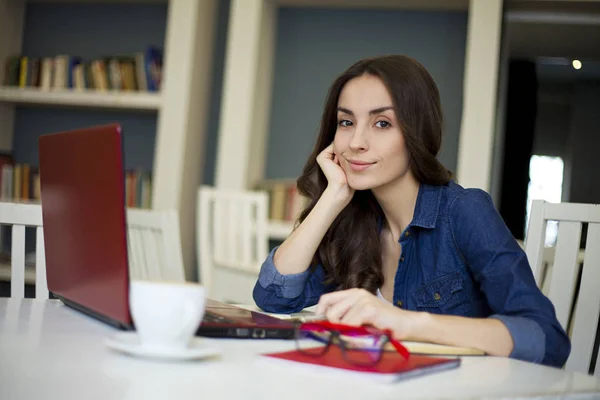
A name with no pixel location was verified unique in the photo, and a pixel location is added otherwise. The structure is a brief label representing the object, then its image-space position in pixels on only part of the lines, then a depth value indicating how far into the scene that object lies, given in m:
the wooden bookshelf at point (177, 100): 4.23
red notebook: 0.74
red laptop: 0.80
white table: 0.64
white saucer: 0.74
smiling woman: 1.35
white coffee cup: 0.73
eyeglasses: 0.80
